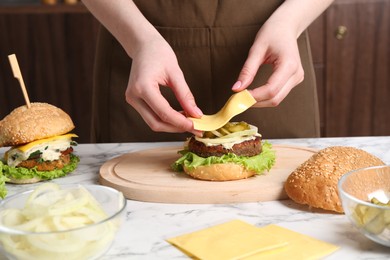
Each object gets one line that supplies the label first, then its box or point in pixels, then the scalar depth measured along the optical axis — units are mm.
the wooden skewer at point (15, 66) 1662
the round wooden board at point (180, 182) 1451
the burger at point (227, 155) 1562
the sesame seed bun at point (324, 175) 1328
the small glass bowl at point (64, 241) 1001
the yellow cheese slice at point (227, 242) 1101
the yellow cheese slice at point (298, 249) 1086
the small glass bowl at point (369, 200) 1059
